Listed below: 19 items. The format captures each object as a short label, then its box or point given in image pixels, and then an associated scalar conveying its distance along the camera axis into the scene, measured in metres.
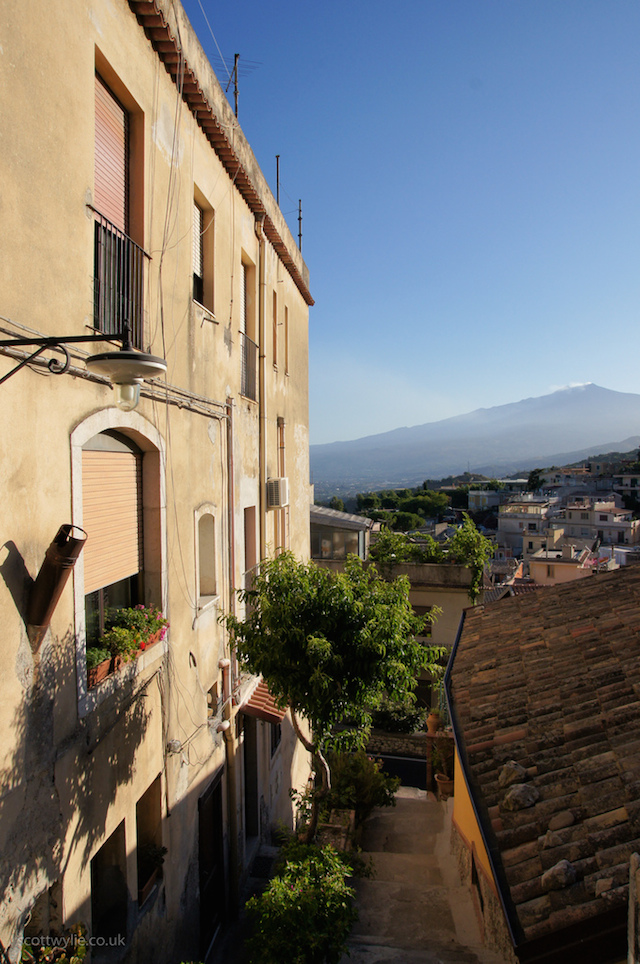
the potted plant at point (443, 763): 13.19
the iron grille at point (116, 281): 4.99
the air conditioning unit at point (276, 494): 11.40
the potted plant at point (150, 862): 6.02
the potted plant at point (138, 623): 5.57
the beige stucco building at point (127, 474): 3.89
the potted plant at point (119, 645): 5.22
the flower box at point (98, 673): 4.82
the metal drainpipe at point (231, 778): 8.62
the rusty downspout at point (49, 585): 3.94
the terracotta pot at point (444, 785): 13.16
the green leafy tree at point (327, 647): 6.84
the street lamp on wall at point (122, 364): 3.48
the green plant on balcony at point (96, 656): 4.90
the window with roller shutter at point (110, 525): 5.12
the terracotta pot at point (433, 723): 14.41
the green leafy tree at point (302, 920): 6.16
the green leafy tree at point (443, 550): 17.66
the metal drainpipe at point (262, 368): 10.75
